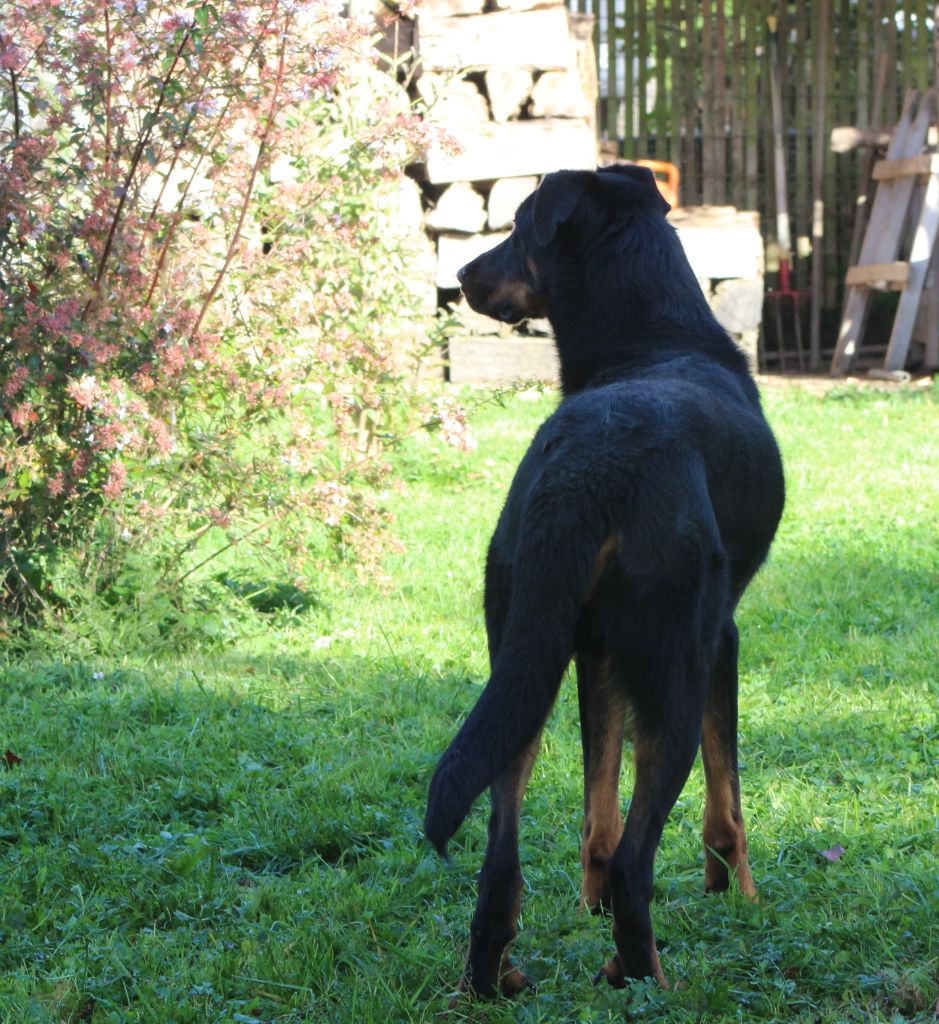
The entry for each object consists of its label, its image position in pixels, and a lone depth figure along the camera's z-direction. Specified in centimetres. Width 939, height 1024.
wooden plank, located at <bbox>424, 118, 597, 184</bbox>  1088
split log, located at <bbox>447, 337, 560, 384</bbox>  1093
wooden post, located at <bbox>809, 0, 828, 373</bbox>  1409
